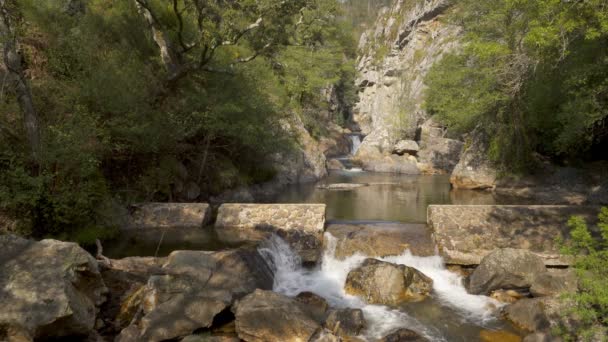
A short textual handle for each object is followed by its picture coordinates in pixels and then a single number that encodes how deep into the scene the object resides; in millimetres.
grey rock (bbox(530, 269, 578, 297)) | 7941
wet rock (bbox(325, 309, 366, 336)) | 7054
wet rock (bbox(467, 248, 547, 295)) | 8648
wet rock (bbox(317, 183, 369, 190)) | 23875
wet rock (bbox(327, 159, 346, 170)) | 35269
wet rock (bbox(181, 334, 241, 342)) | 6012
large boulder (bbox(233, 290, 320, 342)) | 6219
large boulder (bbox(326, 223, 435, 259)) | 10984
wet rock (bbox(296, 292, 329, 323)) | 7395
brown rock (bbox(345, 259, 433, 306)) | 8625
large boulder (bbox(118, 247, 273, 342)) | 6086
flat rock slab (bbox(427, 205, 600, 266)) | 10203
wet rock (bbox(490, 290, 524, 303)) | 8492
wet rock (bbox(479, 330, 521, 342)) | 6969
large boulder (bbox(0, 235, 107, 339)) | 5242
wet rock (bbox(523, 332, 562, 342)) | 6406
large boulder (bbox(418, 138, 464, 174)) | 33941
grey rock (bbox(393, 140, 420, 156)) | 37344
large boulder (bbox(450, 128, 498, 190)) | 23188
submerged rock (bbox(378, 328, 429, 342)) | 6715
